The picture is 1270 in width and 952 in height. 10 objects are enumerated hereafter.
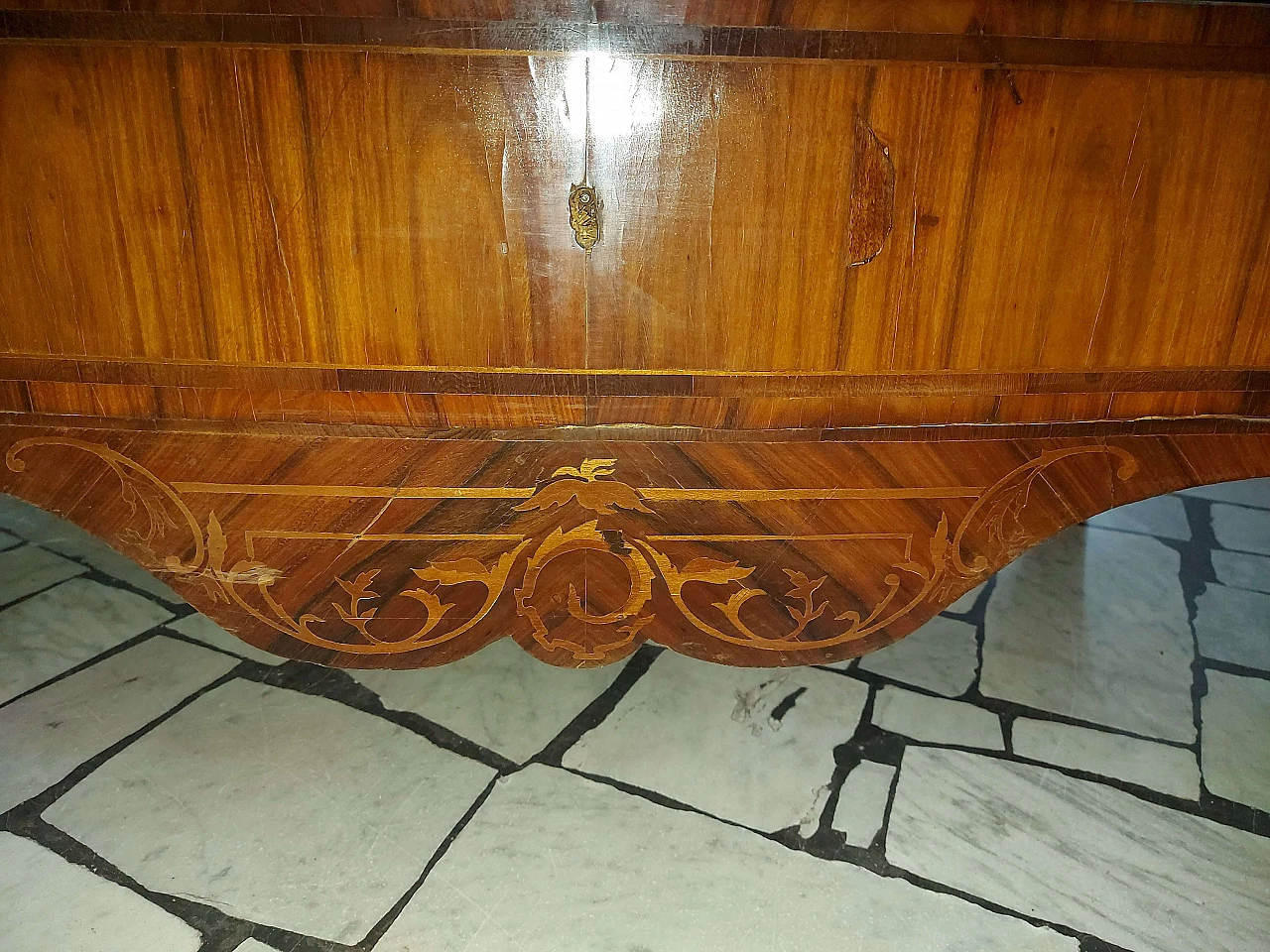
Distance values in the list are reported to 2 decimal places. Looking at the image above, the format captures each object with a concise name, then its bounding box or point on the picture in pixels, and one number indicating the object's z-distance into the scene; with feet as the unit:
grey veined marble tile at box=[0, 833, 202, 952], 3.11
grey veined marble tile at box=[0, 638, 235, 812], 3.94
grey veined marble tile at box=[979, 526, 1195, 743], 4.56
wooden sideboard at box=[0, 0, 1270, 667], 2.74
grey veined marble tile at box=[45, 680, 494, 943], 3.34
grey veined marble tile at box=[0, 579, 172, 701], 4.66
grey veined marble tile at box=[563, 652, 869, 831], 3.87
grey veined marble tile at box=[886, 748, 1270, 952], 3.29
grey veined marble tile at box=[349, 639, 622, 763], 4.25
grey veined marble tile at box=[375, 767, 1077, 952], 3.19
